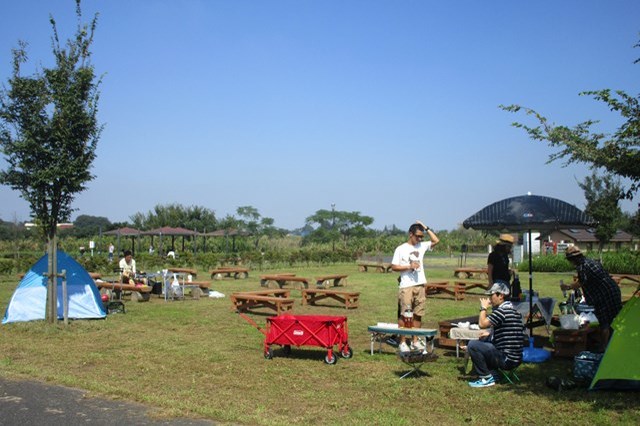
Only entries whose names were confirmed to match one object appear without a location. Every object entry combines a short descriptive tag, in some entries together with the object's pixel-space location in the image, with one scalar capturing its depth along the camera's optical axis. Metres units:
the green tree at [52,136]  11.50
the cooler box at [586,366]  7.04
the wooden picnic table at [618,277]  17.38
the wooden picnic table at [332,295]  15.08
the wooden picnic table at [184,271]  20.78
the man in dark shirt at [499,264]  9.94
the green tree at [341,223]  76.62
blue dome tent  12.45
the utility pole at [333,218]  81.94
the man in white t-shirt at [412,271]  9.02
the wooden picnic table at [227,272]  24.59
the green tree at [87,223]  78.39
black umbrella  9.25
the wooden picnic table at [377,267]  29.20
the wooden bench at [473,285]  17.99
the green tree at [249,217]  76.50
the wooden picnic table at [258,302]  13.80
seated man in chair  7.19
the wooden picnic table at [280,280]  19.41
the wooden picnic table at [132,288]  16.05
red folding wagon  8.62
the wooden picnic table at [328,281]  20.64
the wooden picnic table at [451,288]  17.08
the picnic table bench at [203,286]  17.92
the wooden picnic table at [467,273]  22.72
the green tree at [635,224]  6.67
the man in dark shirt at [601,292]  7.89
